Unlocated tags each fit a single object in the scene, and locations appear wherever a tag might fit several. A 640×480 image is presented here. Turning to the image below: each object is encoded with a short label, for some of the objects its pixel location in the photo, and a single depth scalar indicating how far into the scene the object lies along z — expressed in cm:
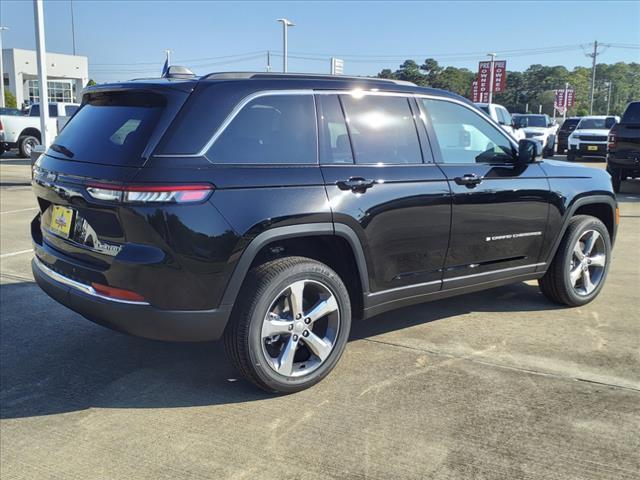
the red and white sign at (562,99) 4127
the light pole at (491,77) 3436
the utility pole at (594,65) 7072
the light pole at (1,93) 4452
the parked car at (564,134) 2675
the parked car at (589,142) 2150
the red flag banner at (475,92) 3561
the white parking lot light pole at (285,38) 3053
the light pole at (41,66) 1352
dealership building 7138
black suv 314
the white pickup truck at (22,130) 2064
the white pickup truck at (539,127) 2204
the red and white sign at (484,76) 3469
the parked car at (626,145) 1209
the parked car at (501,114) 1778
